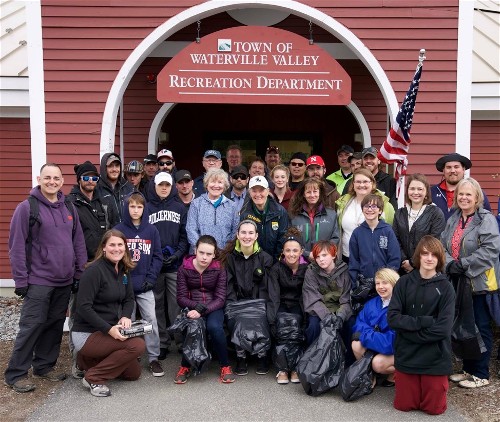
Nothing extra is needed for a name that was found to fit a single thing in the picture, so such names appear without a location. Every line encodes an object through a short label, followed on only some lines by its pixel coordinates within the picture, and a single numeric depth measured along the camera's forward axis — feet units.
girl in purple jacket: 17.03
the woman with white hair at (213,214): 18.65
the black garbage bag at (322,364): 15.61
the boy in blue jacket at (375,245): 16.87
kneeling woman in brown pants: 16.02
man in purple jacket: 15.96
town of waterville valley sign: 21.89
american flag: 20.72
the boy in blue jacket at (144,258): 17.51
